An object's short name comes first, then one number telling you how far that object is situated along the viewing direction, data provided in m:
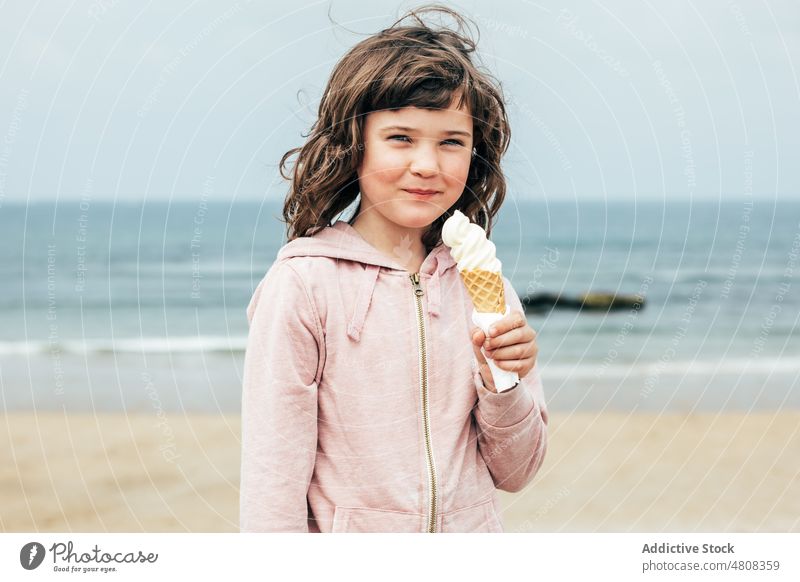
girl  1.80
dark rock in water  10.75
